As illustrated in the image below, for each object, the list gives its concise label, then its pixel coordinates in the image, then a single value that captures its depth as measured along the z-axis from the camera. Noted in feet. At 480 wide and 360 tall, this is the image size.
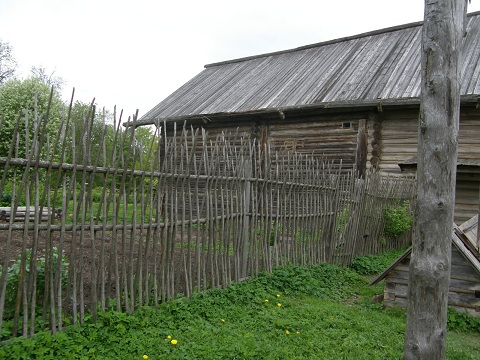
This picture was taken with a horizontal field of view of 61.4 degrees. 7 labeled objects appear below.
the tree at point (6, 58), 108.88
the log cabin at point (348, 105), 31.60
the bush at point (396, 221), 27.63
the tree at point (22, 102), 41.19
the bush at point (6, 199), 38.81
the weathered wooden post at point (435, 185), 9.99
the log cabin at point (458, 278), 15.66
